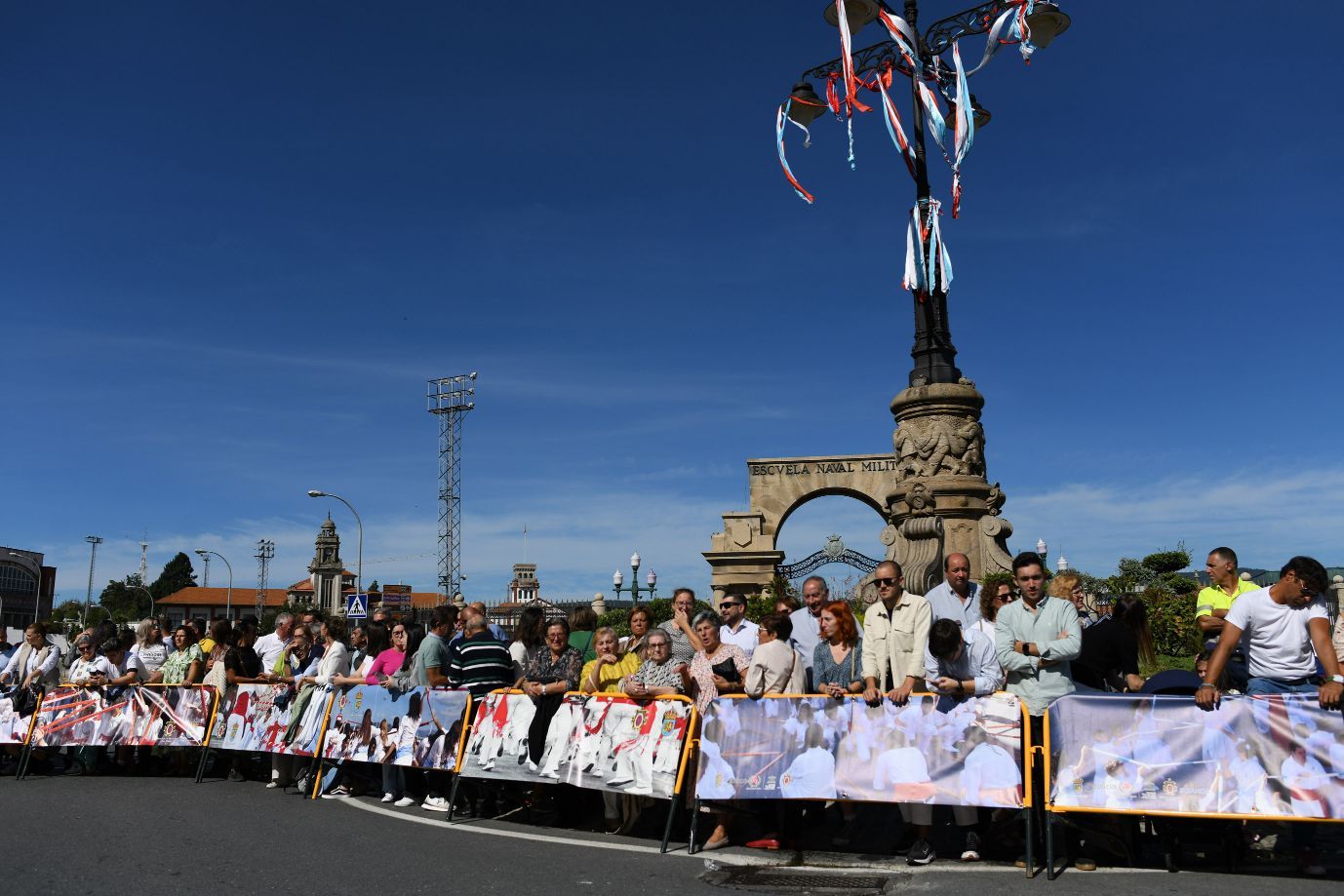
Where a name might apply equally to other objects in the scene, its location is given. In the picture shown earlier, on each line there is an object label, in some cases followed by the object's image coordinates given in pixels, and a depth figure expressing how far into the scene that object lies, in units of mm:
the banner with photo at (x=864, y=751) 6270
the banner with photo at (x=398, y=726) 8695
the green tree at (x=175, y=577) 141725
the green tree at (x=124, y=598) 125250
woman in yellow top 8328
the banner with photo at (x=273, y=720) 9992
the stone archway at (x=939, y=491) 15688
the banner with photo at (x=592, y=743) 7332
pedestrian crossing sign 24703
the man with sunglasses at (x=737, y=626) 9195
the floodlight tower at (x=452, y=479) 54719
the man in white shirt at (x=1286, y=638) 5836
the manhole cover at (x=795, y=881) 5840
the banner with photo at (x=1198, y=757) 5645
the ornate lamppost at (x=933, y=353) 15922
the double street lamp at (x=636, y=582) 35844
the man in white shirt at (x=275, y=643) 12055
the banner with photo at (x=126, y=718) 11086
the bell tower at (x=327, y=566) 78562
